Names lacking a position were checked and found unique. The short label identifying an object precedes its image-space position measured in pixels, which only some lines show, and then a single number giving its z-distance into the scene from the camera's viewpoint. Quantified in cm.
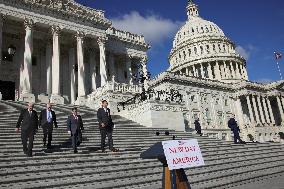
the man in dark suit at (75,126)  836
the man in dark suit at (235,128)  1361
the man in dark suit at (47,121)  848
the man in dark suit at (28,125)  738
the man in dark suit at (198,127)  1960
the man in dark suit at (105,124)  860
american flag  4252
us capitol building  1935
